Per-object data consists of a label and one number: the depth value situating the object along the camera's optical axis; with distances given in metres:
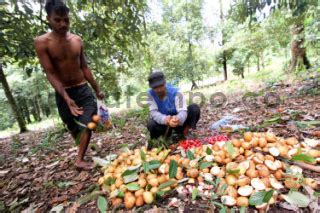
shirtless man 2.32
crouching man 2.60
